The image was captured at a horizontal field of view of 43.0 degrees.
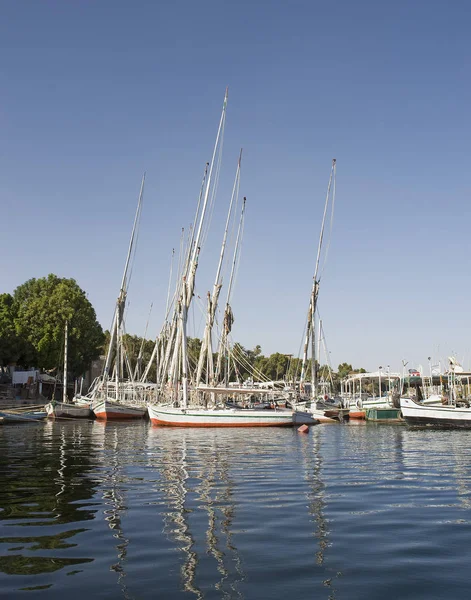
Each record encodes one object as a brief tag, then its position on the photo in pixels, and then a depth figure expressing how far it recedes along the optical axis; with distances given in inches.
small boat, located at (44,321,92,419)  2428.6
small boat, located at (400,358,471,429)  2048.6
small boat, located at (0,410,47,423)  2080.6
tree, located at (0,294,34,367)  3122.5
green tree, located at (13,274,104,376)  3432.6
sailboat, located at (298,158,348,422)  2583.7
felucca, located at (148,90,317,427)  1932.8
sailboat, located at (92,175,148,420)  2476.6
